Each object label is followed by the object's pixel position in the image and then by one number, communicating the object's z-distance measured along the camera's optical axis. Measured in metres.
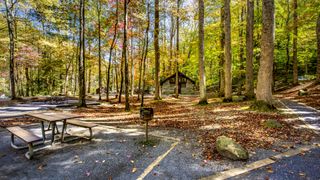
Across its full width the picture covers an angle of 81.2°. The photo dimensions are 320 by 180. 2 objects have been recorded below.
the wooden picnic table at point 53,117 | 4.71
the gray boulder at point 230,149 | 4.01
